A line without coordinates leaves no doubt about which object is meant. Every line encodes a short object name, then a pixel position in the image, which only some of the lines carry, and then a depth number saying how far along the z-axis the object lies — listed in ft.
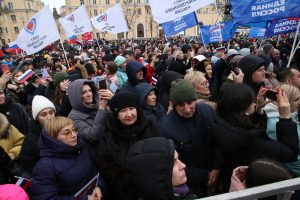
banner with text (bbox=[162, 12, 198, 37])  23.05
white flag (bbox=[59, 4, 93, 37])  30.00
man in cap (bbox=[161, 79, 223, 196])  8.51
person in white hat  8.98
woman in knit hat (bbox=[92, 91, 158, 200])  8.07
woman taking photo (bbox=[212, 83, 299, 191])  6.92
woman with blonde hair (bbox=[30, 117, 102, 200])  7.05
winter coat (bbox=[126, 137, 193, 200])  5.09
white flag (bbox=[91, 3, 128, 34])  28.76
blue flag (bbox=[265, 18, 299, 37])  18.23
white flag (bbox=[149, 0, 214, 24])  17.57
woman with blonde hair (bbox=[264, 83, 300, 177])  7.54
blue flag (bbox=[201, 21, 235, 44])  29.78
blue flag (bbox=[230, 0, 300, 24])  14.39
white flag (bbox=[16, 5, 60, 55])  20.57
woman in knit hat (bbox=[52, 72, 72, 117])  12.32
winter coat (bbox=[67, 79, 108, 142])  9.21
